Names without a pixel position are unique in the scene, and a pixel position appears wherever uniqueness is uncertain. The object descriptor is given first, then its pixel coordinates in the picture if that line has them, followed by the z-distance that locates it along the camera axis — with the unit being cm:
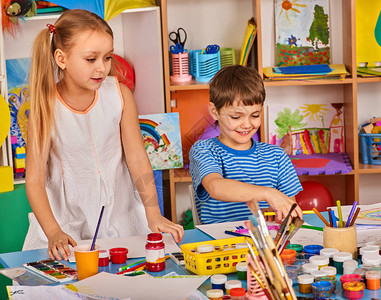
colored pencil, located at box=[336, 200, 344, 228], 166
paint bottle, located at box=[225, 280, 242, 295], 150
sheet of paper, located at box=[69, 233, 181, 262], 174
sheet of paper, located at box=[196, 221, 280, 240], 183
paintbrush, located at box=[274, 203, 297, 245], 147
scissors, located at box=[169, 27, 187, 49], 313
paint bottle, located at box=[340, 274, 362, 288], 152
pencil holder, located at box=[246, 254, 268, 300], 147
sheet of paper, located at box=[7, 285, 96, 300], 143
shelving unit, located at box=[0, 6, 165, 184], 301
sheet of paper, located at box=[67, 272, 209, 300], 148
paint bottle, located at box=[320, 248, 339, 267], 160
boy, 206
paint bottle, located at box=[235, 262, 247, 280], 156
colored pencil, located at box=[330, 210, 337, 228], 166
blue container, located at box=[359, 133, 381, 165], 304
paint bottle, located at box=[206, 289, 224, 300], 148
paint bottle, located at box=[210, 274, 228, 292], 152
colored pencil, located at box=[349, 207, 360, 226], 165
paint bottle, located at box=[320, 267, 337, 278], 153
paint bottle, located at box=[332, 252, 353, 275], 158
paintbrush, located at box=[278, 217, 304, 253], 151
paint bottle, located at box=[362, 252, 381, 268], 158
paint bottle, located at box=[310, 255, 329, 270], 157
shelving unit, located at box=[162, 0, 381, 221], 299
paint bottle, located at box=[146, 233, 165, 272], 164
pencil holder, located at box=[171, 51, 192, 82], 306
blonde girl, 198
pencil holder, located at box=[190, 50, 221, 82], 303
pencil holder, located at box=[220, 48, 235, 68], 314
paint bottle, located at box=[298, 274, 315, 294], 150
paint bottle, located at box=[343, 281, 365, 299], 148
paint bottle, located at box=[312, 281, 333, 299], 148
